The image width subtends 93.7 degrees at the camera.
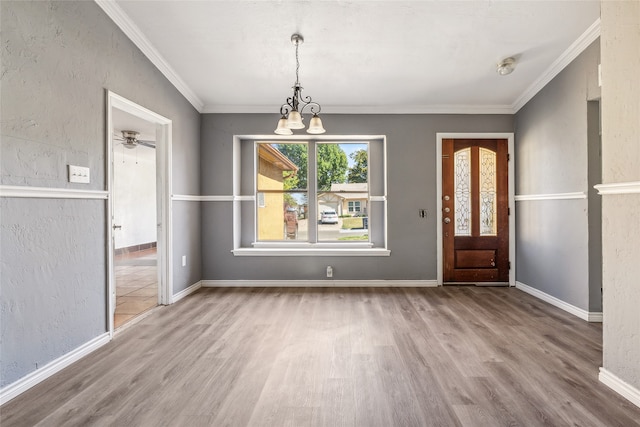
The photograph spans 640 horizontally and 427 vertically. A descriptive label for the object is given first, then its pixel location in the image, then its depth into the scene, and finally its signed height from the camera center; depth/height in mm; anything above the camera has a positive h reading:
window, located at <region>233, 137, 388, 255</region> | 4320 +283
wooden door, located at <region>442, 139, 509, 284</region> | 4082 -70
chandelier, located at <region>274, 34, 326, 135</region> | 2586 +818
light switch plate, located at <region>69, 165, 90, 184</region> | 2125 +289
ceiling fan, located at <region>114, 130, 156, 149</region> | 5441 +1425
